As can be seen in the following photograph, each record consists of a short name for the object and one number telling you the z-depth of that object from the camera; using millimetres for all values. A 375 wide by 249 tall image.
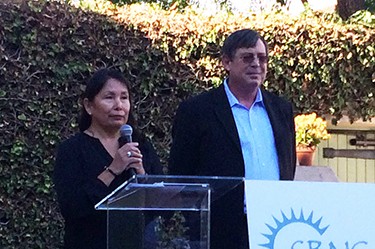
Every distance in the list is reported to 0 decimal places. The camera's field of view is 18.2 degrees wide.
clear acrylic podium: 3768
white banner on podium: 3884
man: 4775
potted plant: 9310
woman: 4381
